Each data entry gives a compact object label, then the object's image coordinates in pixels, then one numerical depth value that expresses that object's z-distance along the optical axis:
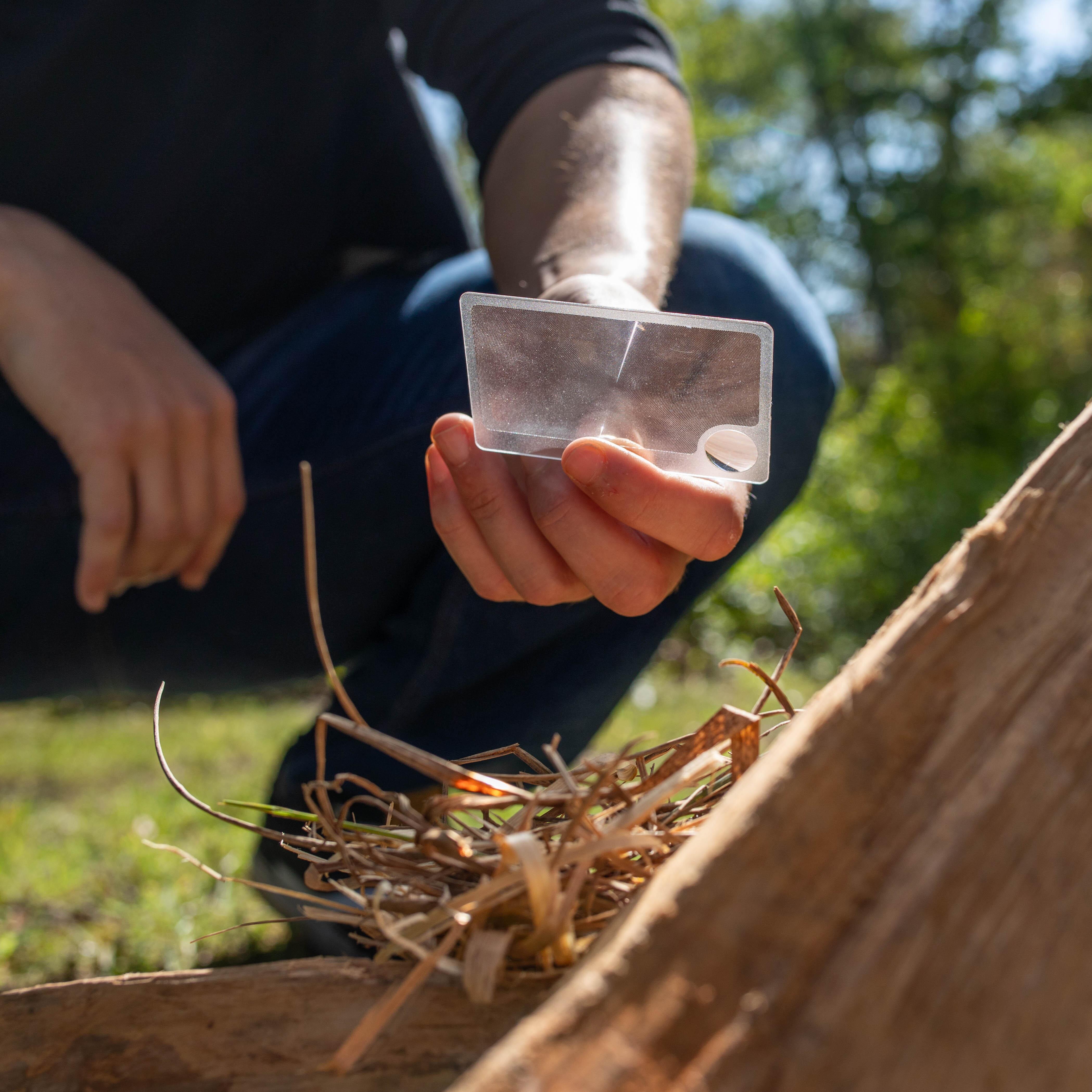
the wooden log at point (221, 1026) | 0.54
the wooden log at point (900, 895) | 0.47
